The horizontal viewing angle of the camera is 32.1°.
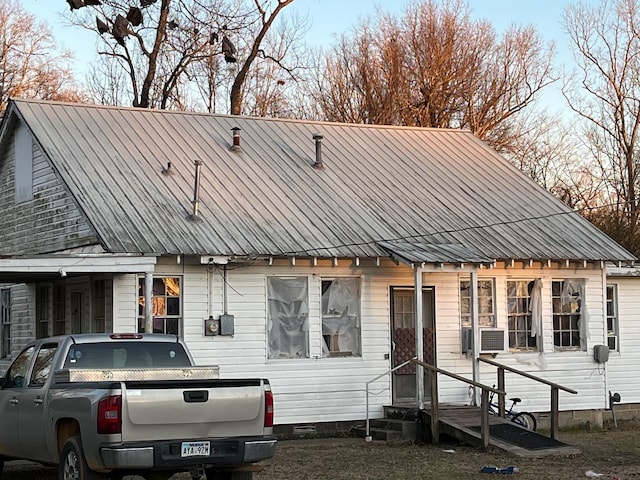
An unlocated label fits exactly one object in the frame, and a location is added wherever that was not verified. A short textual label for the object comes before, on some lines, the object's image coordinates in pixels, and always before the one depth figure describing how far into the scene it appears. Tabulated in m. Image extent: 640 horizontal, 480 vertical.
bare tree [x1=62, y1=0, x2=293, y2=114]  34.88
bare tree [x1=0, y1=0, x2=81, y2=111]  36.69
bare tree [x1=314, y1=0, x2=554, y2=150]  37.03
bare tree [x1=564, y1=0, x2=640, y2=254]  37.88
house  17.67
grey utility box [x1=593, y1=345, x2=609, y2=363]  21.12
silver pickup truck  10.27
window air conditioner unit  19.67
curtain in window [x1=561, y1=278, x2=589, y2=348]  21.14
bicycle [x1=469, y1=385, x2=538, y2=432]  18.89
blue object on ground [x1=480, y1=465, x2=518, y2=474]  14.12
